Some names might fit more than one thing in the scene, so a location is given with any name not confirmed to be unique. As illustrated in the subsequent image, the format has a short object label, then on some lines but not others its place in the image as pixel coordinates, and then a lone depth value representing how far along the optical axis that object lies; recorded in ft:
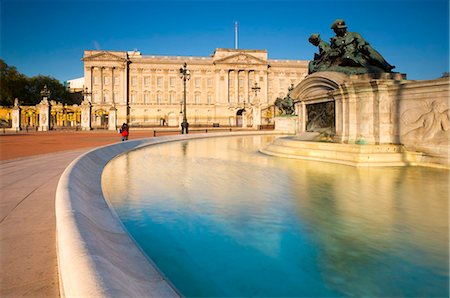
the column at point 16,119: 121.49
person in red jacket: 59.88
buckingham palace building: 256.11
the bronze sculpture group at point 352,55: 37.19
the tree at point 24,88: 219.41
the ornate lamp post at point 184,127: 85.30
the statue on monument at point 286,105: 103.69
